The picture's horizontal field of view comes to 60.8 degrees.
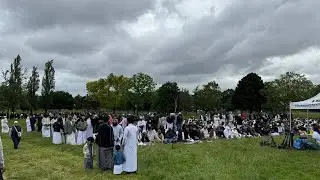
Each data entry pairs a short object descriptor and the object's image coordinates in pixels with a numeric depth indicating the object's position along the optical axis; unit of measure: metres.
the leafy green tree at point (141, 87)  51.10
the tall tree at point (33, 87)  44.54
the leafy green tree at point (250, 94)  55.71
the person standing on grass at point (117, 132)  9.31
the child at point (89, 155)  9.58
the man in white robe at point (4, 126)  23.92
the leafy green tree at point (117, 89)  52.41
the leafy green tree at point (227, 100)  62.39
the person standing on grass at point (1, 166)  4.72
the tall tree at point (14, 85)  36.21
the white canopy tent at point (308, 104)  13.93
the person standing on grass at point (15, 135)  15.13
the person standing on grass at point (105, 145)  9.15
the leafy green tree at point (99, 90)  52.88
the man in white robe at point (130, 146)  8.99
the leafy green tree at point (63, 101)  72.02
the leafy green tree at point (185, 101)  51.34
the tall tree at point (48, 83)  44.37
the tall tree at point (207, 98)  52.80
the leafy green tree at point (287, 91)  43.53
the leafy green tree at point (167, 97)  50.51
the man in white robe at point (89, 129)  15.92
